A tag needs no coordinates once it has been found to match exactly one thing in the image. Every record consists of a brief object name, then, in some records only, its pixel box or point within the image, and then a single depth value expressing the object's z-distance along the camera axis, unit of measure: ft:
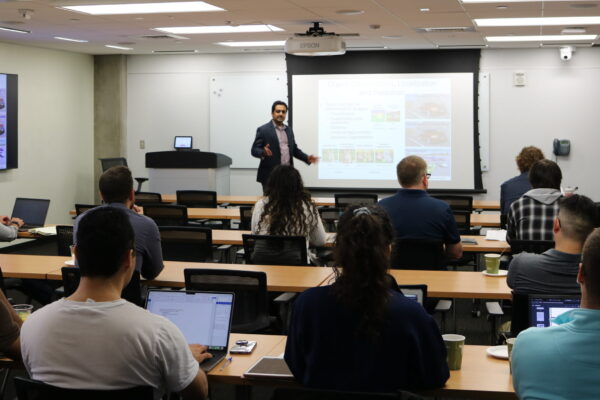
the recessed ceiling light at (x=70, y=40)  35.81
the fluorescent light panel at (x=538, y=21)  29.43
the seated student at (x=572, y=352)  7.20
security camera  40.06
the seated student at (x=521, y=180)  25.27
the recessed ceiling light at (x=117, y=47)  39.74
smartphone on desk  11.66
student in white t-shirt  8.54
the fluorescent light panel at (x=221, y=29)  31.94
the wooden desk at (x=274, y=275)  16.37
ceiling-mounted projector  28.63
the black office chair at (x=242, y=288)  15.07
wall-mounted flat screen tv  38.01
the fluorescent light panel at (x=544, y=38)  35.46
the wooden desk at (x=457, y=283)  15.53
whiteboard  44.01
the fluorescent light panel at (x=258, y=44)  38.09
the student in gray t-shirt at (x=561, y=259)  11.67
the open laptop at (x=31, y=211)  26.53
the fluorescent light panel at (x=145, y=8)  25.32
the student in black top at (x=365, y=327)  8.88
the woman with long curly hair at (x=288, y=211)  19.15
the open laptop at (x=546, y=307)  10.89
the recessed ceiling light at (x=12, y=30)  32.09
